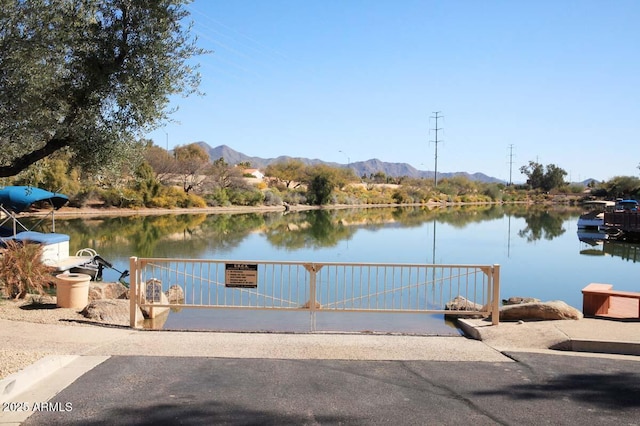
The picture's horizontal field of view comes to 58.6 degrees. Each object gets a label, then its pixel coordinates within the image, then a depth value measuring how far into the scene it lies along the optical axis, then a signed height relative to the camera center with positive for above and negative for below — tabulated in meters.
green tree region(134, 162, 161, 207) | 59.56 +0.89
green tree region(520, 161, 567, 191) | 146.50 +8.02
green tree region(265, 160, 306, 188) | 99.38 +4.94
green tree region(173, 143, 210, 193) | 73.28 +3.36
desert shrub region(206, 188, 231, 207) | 70.69 -0.08
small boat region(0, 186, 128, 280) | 17.28 -1.41
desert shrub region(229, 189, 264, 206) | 73.56 +0.20
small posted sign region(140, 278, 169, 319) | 10.51 -1.83
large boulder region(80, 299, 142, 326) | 10.31 -2.15
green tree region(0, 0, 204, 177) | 8.65 +1.94
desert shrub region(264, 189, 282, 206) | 77.31 +0.09
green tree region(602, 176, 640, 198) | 103.51 +4.46
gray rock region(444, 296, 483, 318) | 13.45 -2.42
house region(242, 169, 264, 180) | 112.08 +5.48
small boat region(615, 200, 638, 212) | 62.09 +0.53
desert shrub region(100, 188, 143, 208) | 56.06 -0.47
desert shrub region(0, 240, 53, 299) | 12.16 -1.73
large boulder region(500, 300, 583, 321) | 10.30 -1.91
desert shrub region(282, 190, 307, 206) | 82.56 +0.38
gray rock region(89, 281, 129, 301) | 13.98 -2.48
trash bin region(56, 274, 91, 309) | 10.99 -1.89
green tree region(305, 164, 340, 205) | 86.19 +2.20
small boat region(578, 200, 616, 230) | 50.97 -1.09
